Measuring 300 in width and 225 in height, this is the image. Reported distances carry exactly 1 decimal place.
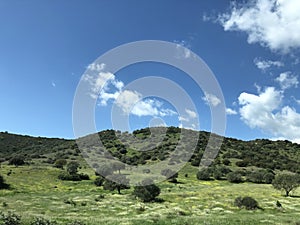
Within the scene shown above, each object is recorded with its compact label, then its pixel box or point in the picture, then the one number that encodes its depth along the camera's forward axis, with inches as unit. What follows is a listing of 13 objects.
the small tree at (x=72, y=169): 3210.6
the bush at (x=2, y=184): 2411.7
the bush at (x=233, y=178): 3368.6
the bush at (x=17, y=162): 3703.2
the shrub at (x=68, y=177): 3071.4
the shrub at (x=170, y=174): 3134.8
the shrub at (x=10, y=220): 981.2
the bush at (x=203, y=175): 3440.0
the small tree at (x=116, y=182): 2583.7
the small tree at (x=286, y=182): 2456.9
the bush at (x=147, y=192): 2068.2
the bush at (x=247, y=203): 1850.4
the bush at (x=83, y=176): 3204.7
